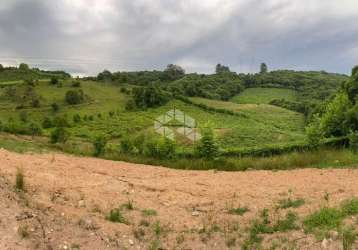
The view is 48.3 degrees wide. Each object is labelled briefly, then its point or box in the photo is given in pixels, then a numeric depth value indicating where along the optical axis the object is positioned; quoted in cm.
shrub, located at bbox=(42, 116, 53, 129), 5337
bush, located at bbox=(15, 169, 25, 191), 789
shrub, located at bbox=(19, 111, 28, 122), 5532
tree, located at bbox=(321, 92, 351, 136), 2938
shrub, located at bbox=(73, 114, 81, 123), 5889
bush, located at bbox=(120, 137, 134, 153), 2133
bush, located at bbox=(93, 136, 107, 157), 1734
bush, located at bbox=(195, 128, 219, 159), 1770
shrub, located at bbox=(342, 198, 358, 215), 733
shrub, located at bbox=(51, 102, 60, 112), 6456
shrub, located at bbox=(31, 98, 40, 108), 6464
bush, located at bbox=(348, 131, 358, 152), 1772
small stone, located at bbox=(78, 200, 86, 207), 772
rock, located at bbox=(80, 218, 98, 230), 681
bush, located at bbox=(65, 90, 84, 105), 6812
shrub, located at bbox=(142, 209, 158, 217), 770
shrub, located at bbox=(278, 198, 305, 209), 817
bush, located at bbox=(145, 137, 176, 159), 1835
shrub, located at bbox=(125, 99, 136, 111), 6944
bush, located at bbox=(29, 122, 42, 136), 3671
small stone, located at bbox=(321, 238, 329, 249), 639
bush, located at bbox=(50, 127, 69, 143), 2969
